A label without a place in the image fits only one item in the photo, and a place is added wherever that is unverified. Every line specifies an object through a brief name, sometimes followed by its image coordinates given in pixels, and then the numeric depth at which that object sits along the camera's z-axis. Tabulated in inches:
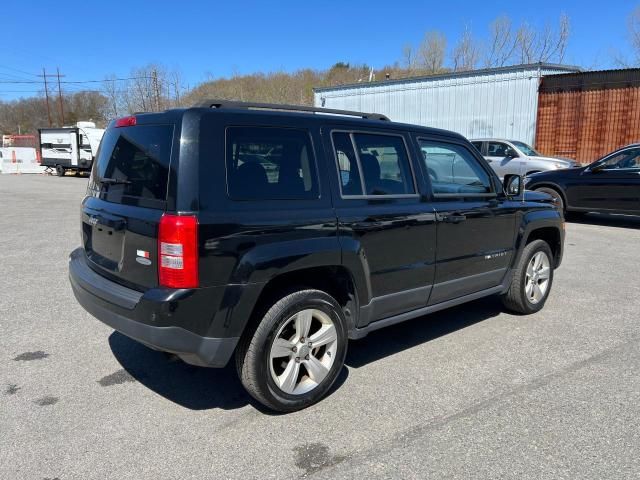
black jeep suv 115.1
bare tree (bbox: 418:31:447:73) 2071.9
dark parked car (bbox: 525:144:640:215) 420.8
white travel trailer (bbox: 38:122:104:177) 1072.7
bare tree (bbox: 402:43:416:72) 2151.8
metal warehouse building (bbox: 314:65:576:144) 890.7
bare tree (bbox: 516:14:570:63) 1605.2
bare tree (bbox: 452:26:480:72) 1795.0
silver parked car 619.5
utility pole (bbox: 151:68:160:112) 1648.6
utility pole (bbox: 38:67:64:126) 2251.5
